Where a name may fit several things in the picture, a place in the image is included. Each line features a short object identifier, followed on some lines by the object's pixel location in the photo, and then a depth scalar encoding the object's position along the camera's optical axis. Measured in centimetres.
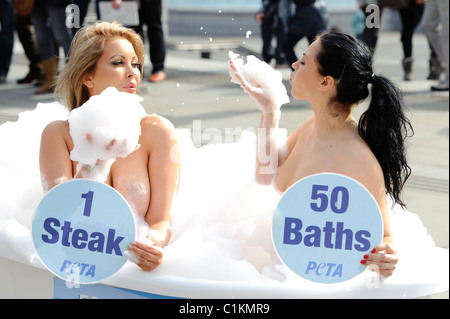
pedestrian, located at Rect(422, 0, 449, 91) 671
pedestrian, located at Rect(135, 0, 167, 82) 685
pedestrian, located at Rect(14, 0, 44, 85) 701
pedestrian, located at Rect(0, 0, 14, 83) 725
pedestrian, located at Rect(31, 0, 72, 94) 568
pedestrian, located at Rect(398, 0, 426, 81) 776
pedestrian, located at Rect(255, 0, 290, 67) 834
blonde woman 206
